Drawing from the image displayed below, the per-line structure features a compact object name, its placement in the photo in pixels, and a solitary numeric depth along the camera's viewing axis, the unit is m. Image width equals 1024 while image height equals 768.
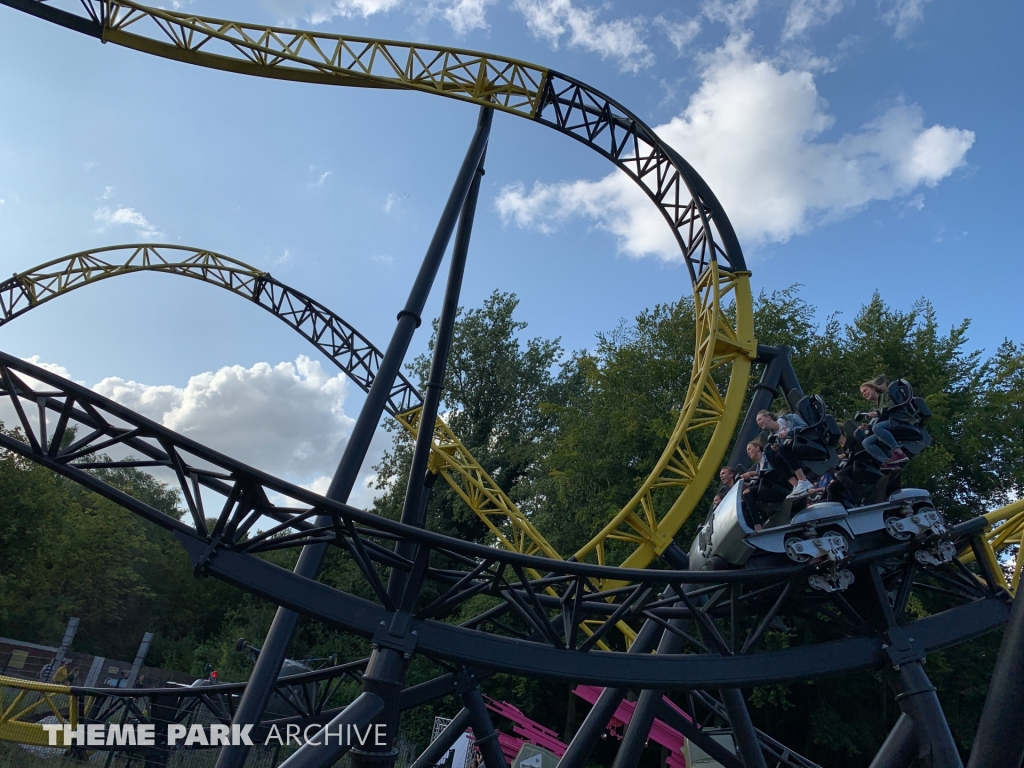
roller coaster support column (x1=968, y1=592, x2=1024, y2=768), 4.30
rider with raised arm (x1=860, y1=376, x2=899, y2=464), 5.12
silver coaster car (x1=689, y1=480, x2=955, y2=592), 4.98
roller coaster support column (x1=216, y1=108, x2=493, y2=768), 5.27
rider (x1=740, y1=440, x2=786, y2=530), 5.30
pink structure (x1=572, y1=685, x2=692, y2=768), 12.38
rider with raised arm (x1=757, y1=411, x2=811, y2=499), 5.14
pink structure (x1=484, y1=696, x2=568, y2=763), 14.31
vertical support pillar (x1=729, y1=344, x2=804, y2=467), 6.97
